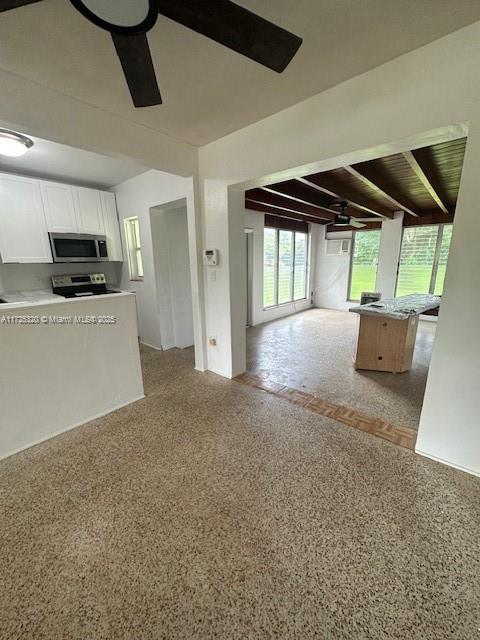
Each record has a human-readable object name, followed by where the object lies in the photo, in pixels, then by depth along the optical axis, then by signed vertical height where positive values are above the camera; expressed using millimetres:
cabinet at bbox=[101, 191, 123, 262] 3926 +527
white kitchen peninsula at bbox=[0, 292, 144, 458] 1914 -847
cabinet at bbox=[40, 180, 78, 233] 3328 +712
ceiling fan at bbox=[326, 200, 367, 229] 4321 +716
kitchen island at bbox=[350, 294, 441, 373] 3139 -975
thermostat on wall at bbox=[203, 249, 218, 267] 2859 +28
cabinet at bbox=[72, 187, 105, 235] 3610 +723
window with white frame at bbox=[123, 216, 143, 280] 3994 +194
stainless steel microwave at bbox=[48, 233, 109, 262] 3439 +195
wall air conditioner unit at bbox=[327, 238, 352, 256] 6703 +288
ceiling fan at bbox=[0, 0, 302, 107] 906 +901
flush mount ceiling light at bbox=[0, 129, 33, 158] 2161 +1006
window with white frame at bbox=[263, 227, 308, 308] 5906 -178
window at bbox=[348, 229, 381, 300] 6285 -112
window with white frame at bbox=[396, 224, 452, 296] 5395 -46
